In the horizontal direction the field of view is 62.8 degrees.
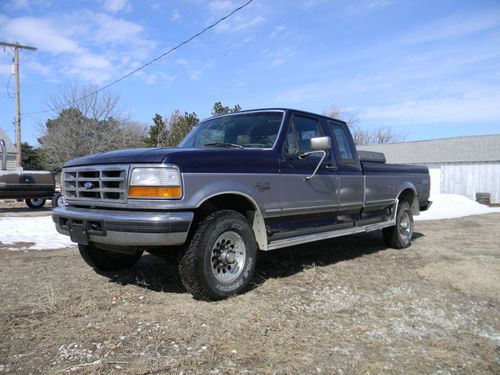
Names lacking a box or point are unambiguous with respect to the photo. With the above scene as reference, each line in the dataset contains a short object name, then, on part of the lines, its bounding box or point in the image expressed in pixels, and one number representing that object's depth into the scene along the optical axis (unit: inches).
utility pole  869.8
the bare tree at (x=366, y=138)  2221.9
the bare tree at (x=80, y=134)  893.2
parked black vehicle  482.3
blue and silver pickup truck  140.5
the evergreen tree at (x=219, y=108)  1045.8
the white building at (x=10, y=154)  1149.6
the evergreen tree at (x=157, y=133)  1073.5
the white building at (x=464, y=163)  1099.6
